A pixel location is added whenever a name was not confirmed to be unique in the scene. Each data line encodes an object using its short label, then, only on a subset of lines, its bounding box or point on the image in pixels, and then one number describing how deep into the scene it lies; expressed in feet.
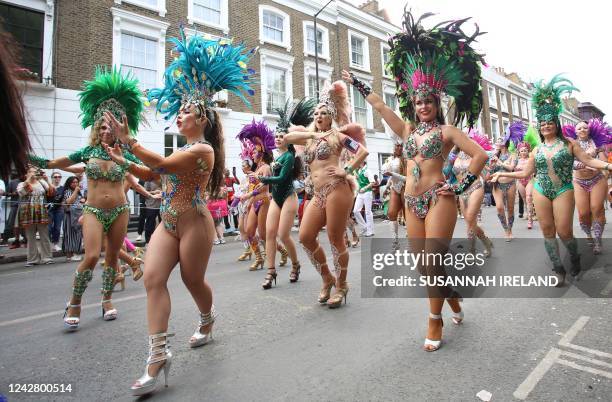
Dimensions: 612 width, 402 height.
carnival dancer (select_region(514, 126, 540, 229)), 23.25
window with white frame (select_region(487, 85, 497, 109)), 118.18
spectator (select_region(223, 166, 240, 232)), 38.22
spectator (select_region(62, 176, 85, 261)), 27.30
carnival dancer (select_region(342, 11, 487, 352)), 9.82
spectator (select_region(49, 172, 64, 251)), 28.96
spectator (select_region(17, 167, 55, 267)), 26.63
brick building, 41.37
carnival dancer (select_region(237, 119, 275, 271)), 19.95
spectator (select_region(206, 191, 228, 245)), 31.81
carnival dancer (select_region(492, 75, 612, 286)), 15.23
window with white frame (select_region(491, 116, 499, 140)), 118.98
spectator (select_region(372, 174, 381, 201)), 61.52
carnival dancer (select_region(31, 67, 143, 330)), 12.28
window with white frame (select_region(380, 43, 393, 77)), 82.66
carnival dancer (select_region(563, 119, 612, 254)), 19.89
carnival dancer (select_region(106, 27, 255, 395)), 8.16
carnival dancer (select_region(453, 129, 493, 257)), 20.59
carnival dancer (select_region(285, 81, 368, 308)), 13.33
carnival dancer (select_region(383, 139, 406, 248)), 18.23
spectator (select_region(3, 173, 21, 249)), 31.89
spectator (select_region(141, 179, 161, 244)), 32.27
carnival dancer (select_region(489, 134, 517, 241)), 28.02
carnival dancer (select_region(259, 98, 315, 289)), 16.62
